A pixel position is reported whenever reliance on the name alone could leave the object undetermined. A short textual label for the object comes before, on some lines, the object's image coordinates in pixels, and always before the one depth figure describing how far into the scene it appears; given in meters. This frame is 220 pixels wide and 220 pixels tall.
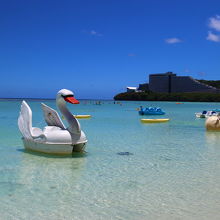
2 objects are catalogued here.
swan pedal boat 7.79
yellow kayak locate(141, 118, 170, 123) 19.83
